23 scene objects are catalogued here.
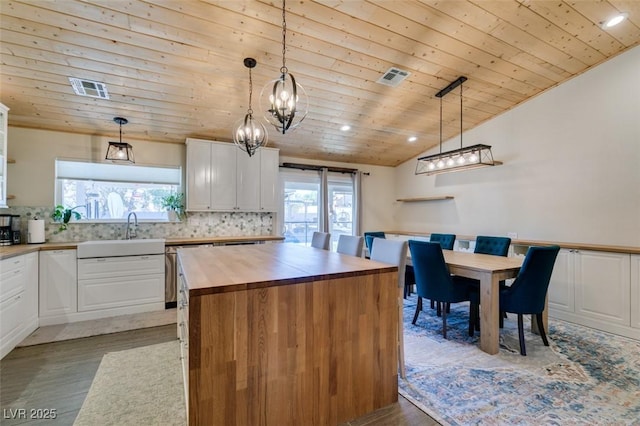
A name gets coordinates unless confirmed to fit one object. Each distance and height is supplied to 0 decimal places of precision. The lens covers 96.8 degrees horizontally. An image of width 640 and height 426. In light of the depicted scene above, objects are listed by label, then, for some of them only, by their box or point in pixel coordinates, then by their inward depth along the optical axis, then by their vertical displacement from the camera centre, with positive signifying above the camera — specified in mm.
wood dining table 2637 -683
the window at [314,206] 5418 +167
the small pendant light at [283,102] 2041 +820
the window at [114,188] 3914 +388
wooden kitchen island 1403 -712
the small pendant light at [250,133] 2689 +786
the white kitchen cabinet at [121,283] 3418 -858
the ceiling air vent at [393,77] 3307 +1655
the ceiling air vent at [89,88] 2932 +1353
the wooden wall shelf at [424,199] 5271 +311
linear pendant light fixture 3362 +711
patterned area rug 1843 -1295
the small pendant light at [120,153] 3367 +735
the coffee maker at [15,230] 3404 -186
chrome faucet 4094 -197
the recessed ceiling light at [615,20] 2799 +1945
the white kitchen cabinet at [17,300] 2609 -860
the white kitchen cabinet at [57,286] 3252 -829
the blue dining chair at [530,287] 2592 -686
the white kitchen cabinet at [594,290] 3047 -878
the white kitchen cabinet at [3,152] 3064 +685
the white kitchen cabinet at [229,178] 4258 +586
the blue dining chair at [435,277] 2932 -661
